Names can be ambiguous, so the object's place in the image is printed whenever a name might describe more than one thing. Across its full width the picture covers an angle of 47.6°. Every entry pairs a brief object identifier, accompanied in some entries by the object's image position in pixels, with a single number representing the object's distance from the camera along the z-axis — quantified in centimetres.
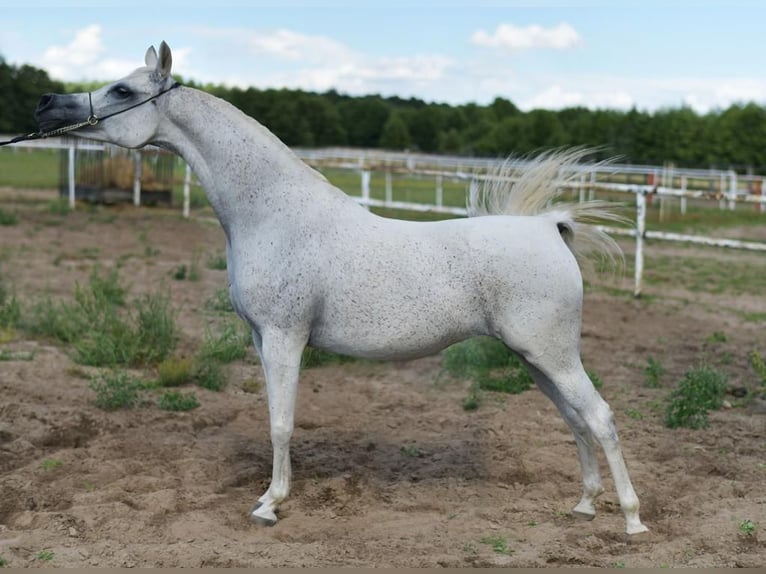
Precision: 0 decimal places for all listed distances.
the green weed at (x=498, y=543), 414
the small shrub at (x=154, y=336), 761
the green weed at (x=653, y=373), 731
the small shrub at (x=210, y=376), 710
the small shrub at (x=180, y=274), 1148
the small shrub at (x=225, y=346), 755
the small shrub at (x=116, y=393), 646
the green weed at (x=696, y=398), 625
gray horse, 442
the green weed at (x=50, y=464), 529
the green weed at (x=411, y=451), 573
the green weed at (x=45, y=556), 400
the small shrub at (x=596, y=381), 711
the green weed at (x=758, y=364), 609
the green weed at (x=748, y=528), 433
